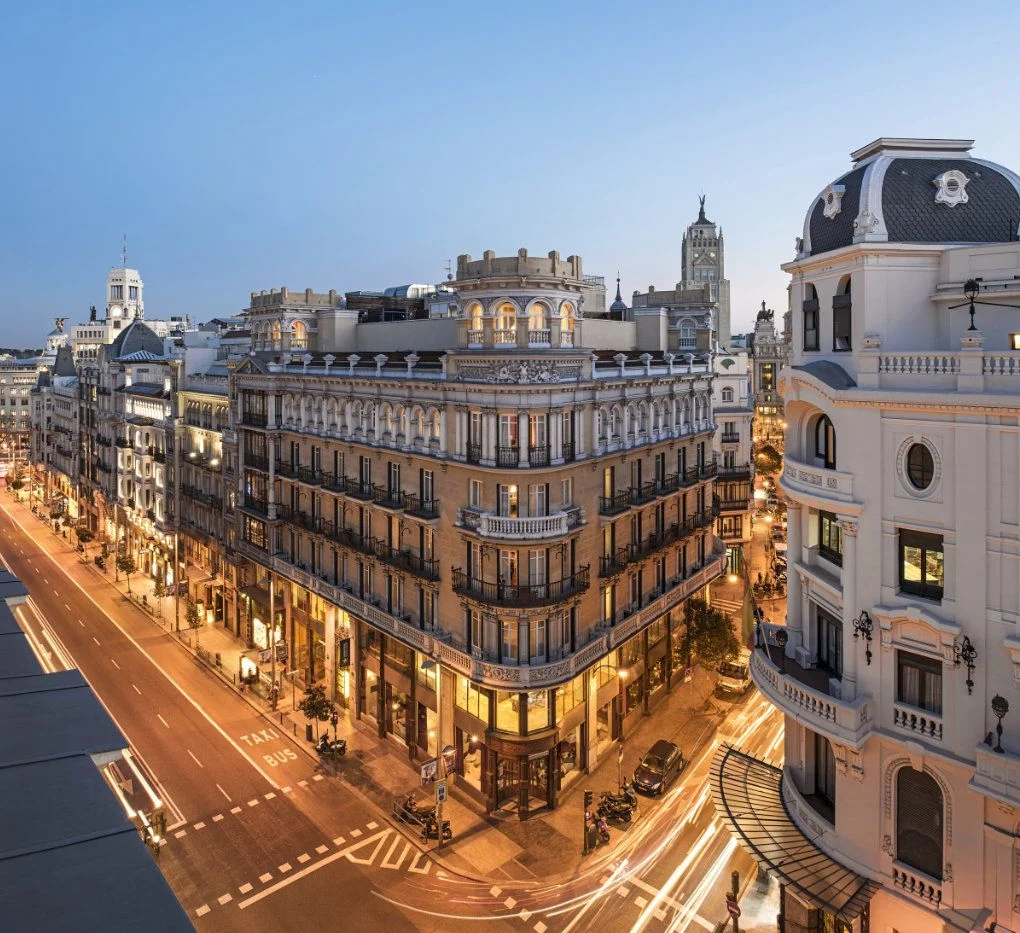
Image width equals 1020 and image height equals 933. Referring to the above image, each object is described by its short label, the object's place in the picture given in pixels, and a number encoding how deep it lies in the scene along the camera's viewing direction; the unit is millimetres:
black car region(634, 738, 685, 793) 40750
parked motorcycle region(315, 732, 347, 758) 44062
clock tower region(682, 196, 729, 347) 186525
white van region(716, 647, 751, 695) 52094
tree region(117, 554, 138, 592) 78438
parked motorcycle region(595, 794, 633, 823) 38156
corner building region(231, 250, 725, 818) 38531
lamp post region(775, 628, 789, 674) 28503
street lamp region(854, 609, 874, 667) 23016
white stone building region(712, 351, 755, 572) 66938
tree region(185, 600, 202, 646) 64000
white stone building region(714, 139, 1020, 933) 20359
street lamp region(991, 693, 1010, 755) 19422
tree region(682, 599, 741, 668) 49812
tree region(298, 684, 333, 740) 45344
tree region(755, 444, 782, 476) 119188
